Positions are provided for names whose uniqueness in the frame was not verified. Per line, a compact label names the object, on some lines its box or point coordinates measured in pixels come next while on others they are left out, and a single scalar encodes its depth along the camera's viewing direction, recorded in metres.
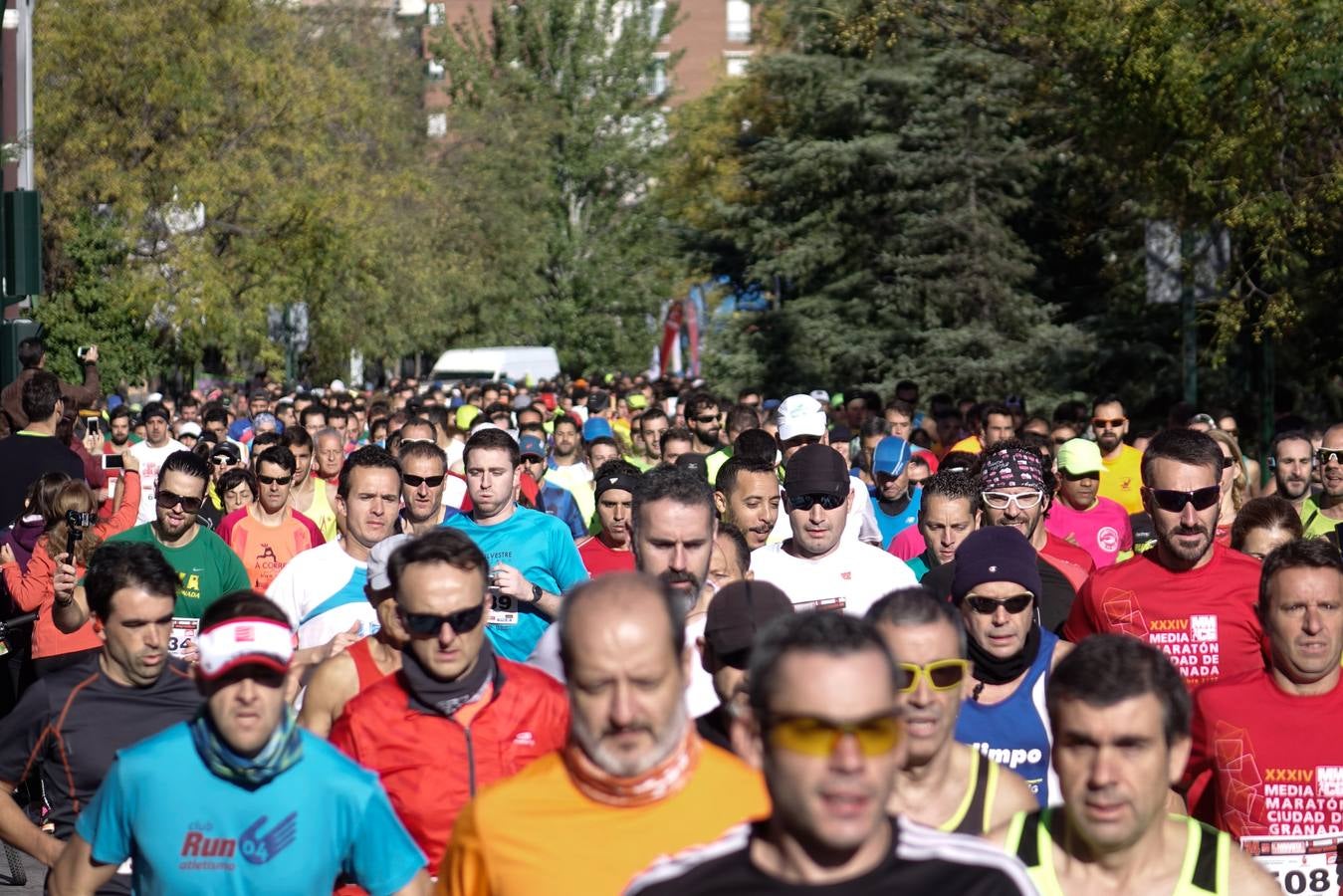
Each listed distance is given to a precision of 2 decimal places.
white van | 54.59
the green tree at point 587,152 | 73.06
